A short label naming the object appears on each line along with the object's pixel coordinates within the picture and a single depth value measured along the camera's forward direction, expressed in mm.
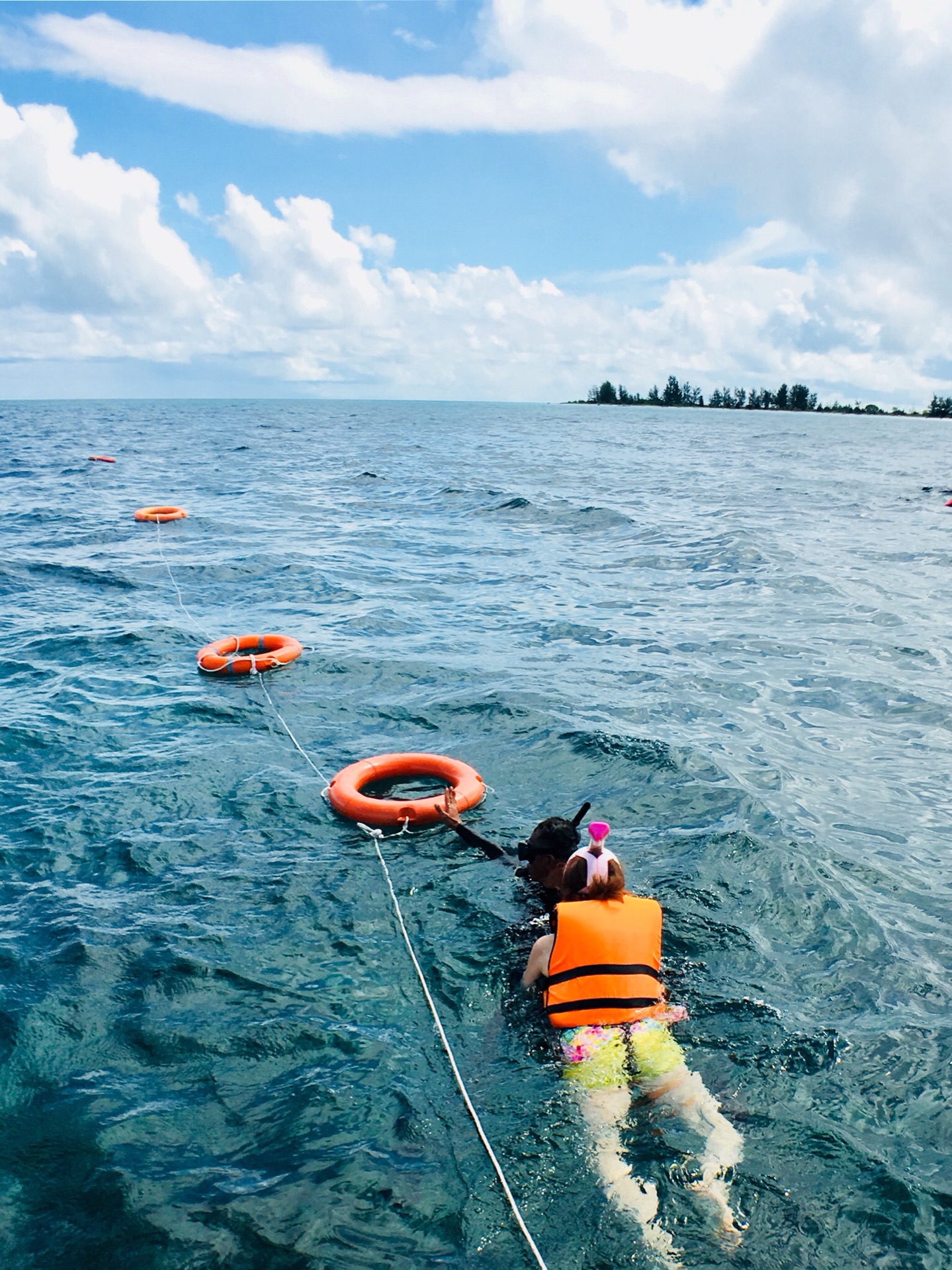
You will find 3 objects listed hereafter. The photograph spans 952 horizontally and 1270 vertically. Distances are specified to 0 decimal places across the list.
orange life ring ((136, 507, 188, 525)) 23203
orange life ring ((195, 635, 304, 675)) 11055
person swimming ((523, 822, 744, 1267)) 4152
